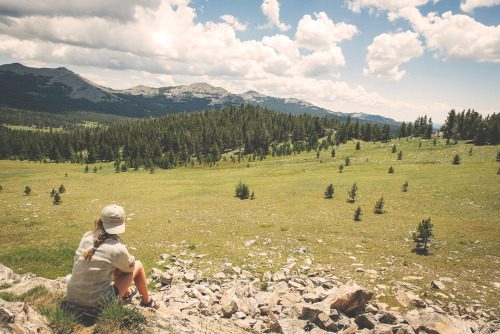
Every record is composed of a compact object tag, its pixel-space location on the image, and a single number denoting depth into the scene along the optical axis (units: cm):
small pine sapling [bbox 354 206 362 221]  2820
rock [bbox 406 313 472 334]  752
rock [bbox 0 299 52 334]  486
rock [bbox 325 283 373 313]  914
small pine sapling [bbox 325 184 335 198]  3997
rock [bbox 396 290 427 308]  1084
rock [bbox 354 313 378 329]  836
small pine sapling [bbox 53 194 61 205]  3339
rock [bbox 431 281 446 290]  1249
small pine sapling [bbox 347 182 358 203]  3754
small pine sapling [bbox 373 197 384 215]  3098
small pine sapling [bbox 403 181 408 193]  4119
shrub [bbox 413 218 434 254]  1839
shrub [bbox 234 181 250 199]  4125
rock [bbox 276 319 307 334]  815
